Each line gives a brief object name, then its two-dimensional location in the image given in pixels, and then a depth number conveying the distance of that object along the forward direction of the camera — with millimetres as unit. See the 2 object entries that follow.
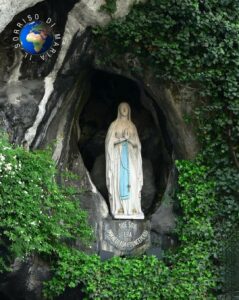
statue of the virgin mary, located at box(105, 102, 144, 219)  12836
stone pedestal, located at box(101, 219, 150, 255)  12664
